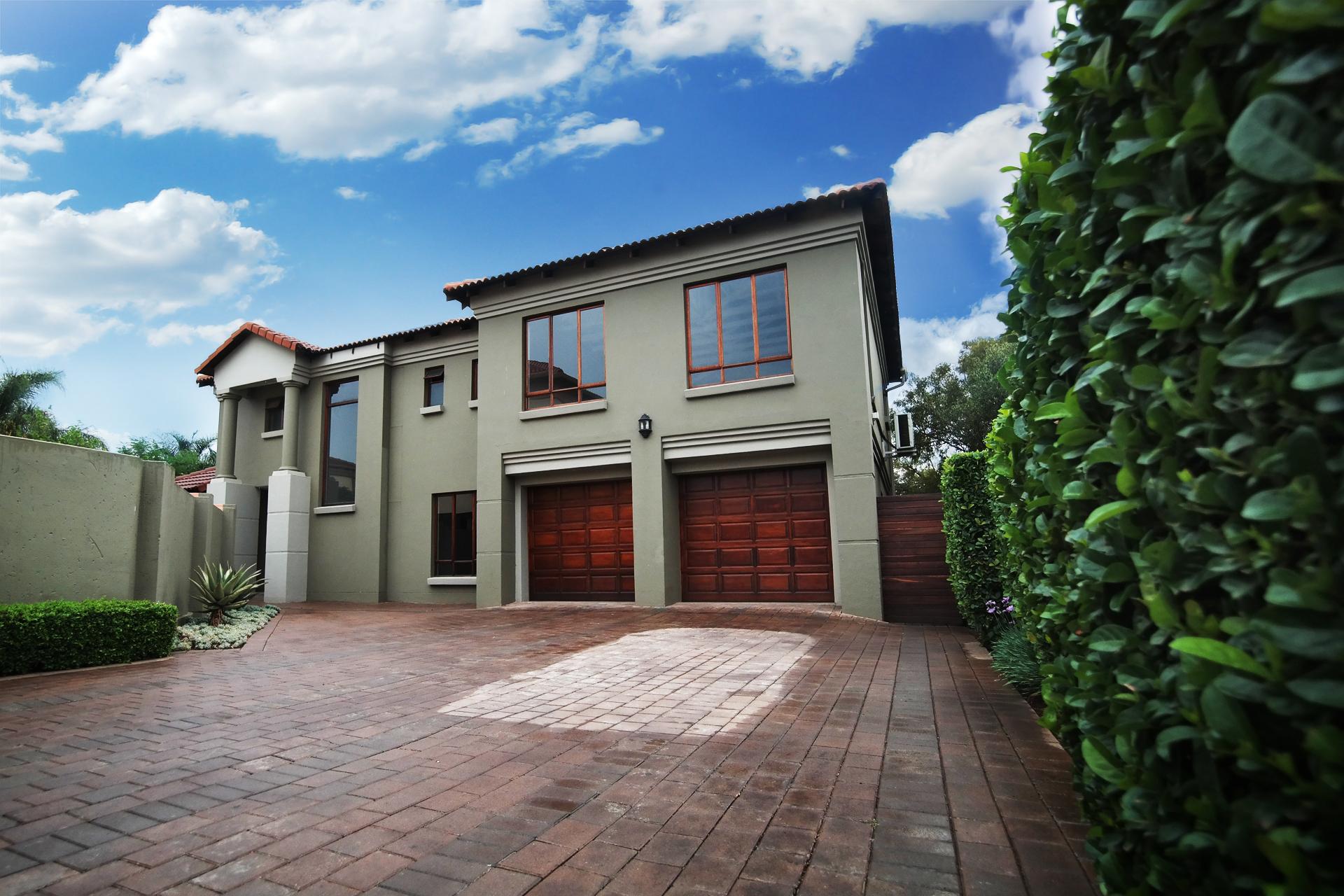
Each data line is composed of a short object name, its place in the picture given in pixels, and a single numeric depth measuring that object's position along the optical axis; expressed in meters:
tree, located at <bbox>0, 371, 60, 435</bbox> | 23.19
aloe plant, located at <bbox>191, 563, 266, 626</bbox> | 10.91
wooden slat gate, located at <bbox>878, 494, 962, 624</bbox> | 10.25
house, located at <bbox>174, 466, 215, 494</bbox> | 20.64
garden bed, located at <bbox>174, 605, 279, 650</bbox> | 8.98
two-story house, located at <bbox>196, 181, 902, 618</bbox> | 11.43
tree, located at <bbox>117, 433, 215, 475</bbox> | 38.16
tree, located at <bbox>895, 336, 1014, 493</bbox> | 27.28
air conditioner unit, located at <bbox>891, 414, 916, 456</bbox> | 14.96
